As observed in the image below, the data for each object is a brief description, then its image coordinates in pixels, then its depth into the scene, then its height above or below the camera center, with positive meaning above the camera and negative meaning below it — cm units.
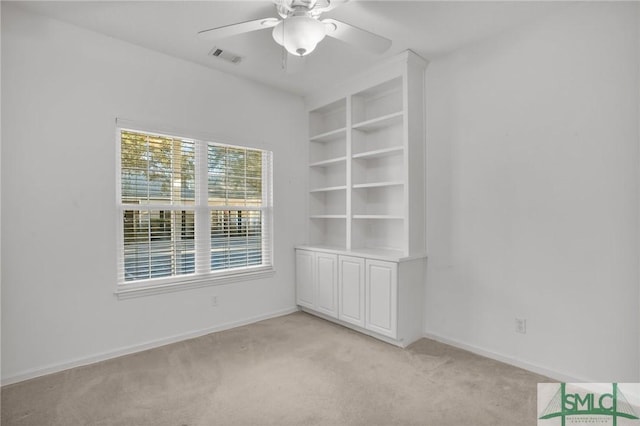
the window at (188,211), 305 +6
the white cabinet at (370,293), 310 -79
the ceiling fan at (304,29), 196 +115
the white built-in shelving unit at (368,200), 321 +18
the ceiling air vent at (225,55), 310 +154
